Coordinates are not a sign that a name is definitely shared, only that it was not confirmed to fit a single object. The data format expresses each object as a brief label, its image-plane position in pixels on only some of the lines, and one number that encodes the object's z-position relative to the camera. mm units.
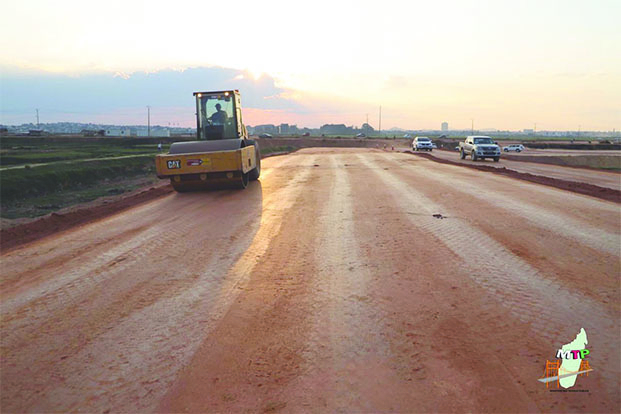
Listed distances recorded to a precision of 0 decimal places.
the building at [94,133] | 102375
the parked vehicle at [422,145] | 47781
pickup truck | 30547
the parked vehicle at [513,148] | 61059
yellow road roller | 12109
